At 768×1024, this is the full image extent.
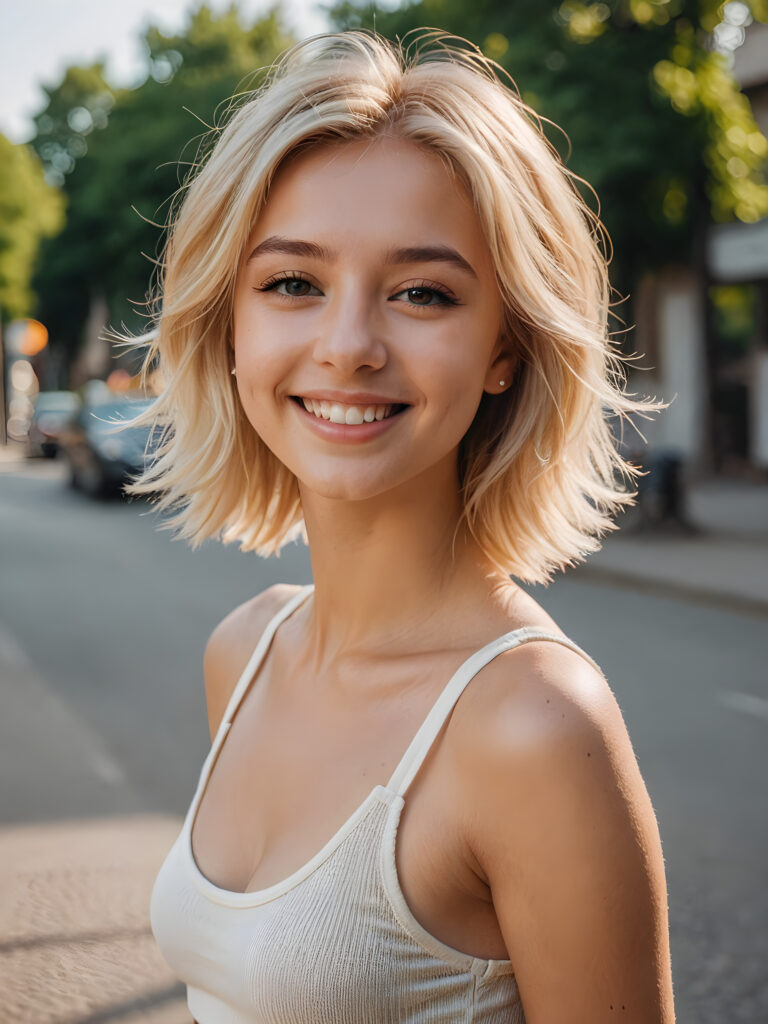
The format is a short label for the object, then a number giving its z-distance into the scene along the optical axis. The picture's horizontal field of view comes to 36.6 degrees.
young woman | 1.28
